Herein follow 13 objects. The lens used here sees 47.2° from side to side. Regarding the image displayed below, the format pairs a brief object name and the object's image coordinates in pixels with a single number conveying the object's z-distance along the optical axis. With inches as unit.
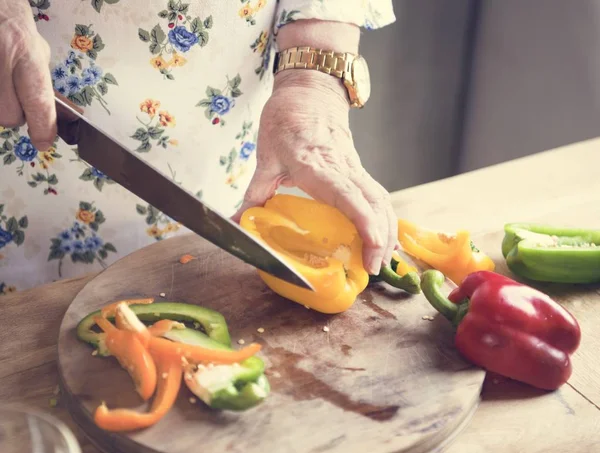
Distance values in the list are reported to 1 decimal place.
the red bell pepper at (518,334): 41.2
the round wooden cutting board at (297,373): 36.5
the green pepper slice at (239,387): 37.0
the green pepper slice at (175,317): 42.4
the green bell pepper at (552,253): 49.7
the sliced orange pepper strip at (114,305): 43.0
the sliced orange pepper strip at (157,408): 36.1
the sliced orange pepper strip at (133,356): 38.1
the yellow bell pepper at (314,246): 44.4
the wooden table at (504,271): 39.1
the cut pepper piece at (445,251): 51.0
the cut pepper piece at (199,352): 39.0
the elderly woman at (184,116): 47.9
